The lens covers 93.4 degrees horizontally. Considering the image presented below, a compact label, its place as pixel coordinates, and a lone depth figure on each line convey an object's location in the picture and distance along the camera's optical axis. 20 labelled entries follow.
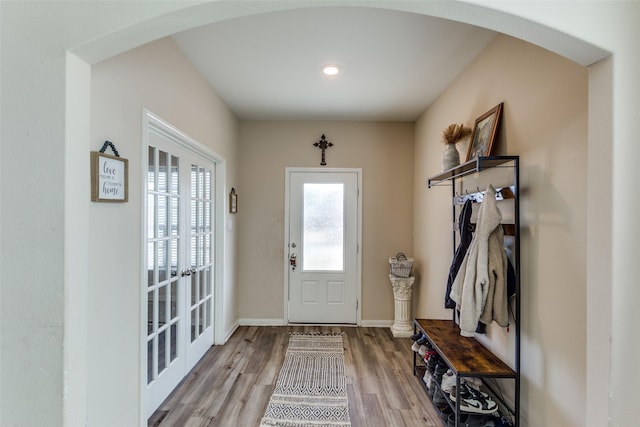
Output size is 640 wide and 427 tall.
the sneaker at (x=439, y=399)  2.05
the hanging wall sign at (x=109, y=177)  1.34
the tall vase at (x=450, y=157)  2.34
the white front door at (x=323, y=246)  3.76
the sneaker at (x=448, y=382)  1.93
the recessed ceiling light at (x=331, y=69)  2.36
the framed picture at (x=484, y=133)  1.91
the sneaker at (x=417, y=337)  2.52
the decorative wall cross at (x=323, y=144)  3.74
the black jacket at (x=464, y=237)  2.03
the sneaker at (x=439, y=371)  2.05
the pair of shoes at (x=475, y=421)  1.71
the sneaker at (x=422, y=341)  2.43
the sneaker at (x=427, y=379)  2.28
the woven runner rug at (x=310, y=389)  2.01
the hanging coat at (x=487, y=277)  1.68
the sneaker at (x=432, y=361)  2.19
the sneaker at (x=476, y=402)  1.72
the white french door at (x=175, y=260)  2.03
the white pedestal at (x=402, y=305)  3.43
